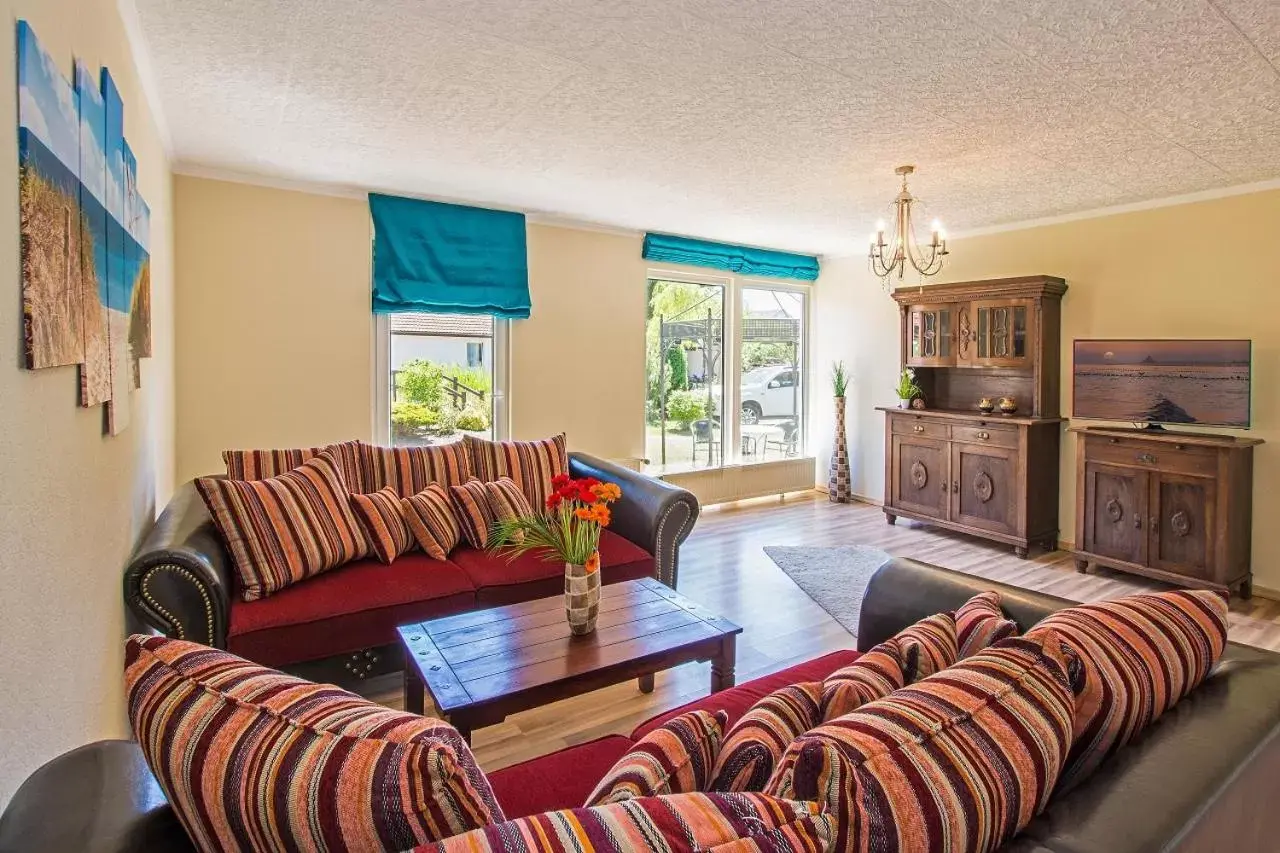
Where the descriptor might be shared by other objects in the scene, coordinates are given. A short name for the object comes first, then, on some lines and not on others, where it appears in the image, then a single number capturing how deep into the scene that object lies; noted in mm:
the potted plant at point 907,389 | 5680
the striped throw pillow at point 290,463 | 3133
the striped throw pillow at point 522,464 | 3668
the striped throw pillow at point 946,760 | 781
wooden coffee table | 1908
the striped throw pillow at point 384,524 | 3010
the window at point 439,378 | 4613
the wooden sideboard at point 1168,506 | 3898
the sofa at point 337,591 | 2219
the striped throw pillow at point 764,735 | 968
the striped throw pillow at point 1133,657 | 1072
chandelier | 3580
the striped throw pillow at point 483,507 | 3260
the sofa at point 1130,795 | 852
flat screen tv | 3977
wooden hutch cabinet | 4840
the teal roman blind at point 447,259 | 4430
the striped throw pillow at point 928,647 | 1308
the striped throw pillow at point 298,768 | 755
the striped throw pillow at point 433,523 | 3115
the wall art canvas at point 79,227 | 1201
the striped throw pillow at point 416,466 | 3465
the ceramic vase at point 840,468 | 6477
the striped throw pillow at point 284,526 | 2629
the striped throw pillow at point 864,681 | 1144
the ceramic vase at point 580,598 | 2250
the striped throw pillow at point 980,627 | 1340
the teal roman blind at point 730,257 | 5668
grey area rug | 3799
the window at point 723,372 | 5988
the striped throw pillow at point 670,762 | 922
